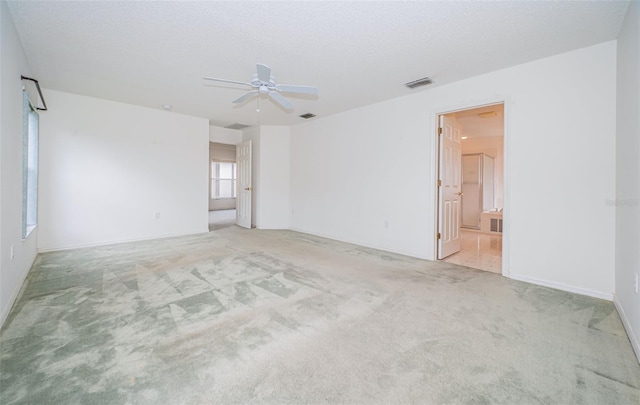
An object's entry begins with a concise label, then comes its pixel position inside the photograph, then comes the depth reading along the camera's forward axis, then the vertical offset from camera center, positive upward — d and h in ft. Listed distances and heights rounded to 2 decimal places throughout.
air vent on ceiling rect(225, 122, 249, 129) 21.96 +6.10
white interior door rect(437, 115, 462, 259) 13.16 +0.74
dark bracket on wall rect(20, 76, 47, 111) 9.28 +4.27
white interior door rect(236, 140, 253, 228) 21.52 +1.30
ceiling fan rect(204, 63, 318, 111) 9.25 +4.08
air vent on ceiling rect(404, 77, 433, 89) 11.65 +5.18
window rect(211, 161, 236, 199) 35.42 +2.78
